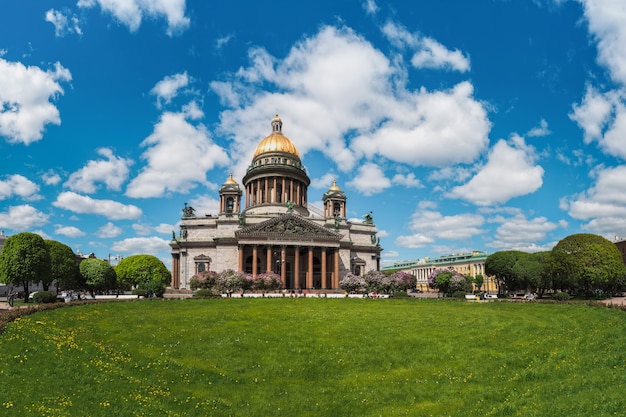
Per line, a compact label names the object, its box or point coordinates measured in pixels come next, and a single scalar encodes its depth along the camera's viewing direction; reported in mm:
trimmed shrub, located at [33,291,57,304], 44281
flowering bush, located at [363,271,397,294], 74875
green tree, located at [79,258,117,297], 84562
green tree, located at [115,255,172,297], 96500
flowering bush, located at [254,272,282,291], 69438
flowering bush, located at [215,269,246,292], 66312
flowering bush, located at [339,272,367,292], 76250
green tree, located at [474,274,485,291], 100344
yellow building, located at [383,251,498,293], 143462
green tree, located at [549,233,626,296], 59188
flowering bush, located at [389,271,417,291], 76625
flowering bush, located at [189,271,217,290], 71062
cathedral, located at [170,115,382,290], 82062
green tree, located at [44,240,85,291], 79125
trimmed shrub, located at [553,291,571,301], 53781
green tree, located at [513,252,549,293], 73562
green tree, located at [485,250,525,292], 80750
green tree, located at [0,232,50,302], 59562
